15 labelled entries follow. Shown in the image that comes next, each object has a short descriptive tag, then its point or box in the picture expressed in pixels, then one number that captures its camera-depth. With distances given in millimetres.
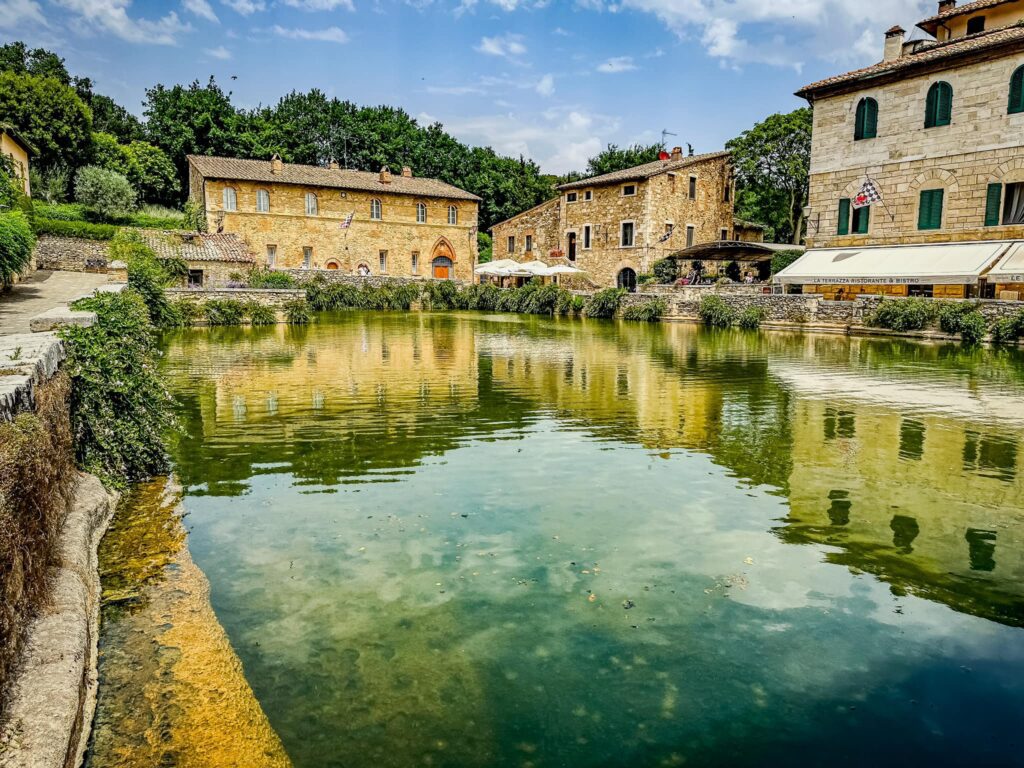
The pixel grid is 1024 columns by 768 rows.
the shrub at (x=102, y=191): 38062
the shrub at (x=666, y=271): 38656
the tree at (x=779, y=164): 39844
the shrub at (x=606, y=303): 34531
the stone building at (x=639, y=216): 40344
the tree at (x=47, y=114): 38969
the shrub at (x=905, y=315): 23625
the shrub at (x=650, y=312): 32500
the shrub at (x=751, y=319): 28484
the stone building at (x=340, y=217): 42781
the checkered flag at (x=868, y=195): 25797
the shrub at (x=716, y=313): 29312
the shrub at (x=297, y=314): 28438
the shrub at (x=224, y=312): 26750
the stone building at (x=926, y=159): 23328
